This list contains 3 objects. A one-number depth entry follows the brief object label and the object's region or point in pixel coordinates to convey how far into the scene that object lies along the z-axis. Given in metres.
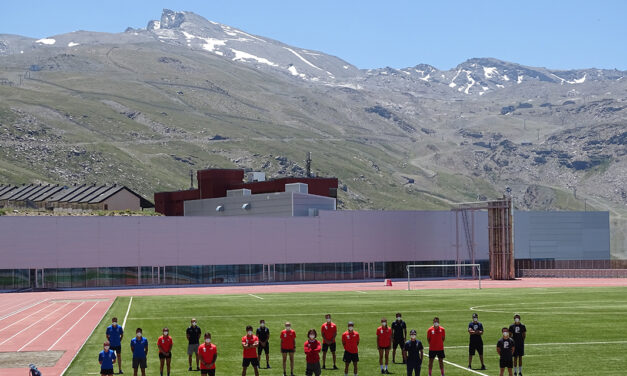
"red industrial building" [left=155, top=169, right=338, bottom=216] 139.50
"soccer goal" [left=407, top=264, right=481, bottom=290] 128.75
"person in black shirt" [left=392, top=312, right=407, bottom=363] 37.22
